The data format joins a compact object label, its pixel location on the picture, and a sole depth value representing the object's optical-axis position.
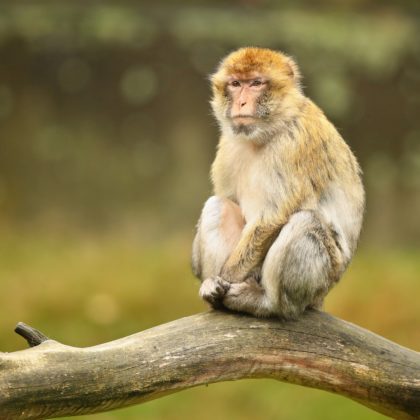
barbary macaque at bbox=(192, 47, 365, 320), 13.32
